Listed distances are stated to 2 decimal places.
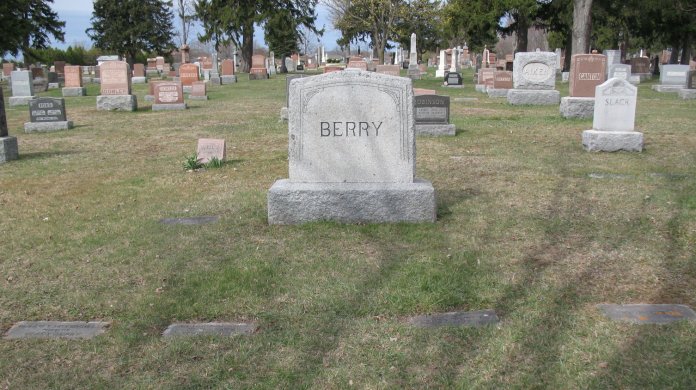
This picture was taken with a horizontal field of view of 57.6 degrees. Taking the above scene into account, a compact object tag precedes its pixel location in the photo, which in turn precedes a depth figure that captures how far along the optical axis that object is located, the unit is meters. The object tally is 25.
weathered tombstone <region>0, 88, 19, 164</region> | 10.09
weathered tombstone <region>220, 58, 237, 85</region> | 34.94
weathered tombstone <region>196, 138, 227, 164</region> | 9.57
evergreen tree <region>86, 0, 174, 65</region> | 52.56
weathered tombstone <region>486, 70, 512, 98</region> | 22.20
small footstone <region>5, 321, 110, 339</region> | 3.84
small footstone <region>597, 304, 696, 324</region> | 3.86
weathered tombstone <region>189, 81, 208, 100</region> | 22.95
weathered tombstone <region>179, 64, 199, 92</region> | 28.03
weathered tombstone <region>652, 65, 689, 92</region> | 24.03
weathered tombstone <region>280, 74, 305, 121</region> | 14.98
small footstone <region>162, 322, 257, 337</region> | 3.81
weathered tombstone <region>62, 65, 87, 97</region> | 27.39
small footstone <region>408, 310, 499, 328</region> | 3.87
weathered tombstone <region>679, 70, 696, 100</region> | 20.62
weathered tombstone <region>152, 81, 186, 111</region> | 19.11
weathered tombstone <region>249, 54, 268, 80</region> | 39.25
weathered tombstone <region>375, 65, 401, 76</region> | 25.70
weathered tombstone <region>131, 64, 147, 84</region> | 36.76
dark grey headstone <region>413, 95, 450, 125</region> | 12.45
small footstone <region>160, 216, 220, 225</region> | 6.25
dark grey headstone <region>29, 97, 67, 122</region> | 14.73
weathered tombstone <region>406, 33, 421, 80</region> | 36.50
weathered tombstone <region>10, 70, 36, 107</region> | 22.36
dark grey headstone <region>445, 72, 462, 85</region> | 28.11
